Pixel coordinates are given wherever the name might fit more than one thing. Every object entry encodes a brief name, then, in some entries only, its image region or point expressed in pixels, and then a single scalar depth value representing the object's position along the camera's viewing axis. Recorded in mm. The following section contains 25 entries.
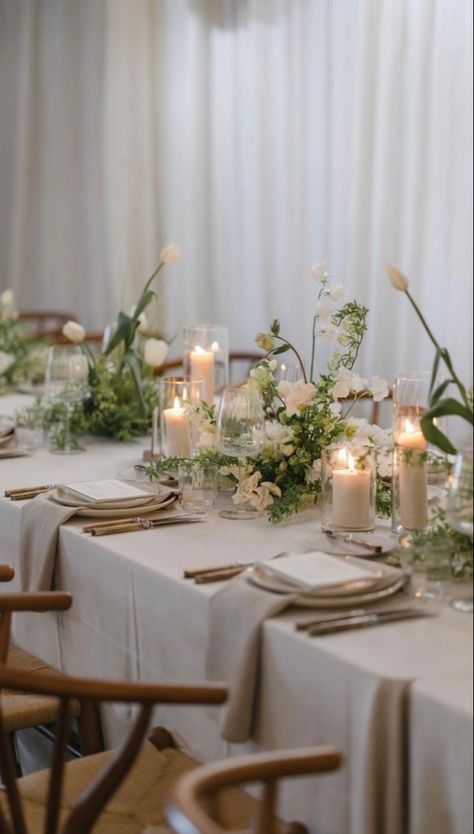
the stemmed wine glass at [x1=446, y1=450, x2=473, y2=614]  1736
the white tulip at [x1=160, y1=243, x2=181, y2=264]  3154
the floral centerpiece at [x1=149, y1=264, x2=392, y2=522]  2387
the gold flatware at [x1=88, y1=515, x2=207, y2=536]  2264
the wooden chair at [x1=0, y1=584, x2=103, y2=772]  2072
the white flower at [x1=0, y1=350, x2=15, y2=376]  4137
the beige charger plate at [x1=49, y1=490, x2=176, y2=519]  2383
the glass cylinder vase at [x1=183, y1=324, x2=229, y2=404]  3160
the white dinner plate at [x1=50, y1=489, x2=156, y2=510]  2416
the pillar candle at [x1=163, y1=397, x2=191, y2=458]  2793
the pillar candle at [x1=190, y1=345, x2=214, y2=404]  3157
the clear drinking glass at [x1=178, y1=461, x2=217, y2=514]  2443
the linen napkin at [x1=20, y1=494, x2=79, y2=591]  2299
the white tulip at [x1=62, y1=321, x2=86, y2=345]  3436
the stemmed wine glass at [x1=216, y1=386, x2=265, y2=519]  2354
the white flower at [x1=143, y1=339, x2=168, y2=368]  3395
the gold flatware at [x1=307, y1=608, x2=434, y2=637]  1691
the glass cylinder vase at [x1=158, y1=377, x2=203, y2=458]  2768
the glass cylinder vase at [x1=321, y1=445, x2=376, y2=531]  2221
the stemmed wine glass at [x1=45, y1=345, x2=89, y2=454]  3197
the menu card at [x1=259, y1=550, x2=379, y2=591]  1818
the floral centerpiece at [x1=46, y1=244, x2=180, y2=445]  3264
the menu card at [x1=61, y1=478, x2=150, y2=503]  2453
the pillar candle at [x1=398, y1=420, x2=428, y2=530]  2123
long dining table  1497
